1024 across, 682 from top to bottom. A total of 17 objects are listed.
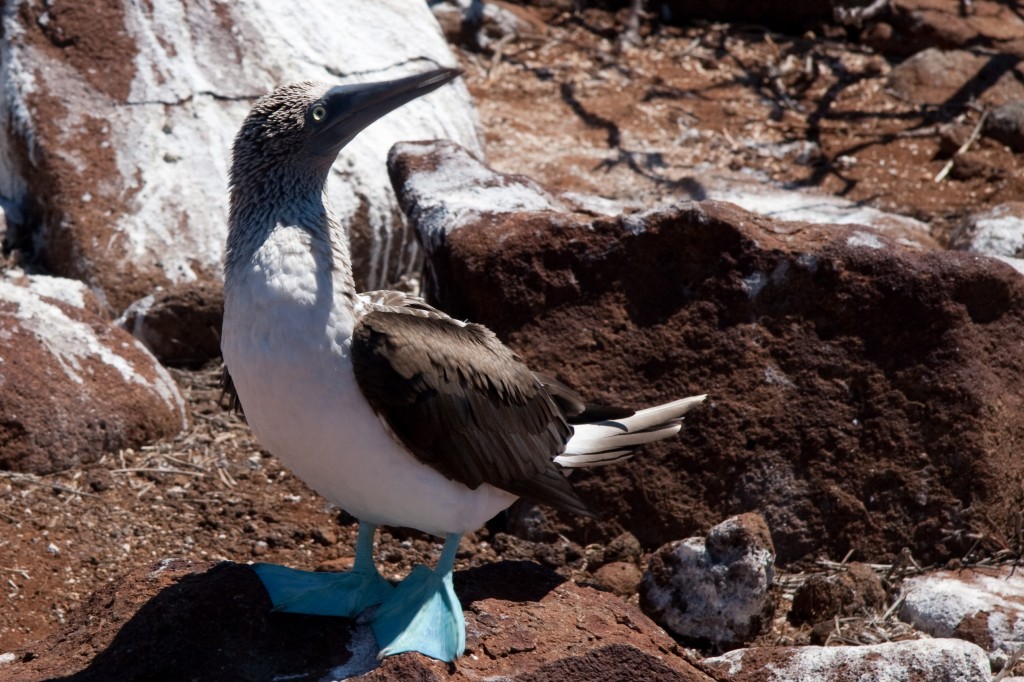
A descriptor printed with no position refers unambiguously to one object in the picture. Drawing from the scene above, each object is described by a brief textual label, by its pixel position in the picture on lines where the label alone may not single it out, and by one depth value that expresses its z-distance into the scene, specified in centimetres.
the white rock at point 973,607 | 775
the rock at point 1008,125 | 1545
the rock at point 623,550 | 869
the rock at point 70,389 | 890
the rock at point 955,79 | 1680
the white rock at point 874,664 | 669
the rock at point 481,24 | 1789
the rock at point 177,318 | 1073
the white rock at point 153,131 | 1115
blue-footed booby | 629
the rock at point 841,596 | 811
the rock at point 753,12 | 1883
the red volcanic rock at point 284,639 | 630
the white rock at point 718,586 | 782
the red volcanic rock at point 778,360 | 876
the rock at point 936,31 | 1811
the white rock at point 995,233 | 1191
